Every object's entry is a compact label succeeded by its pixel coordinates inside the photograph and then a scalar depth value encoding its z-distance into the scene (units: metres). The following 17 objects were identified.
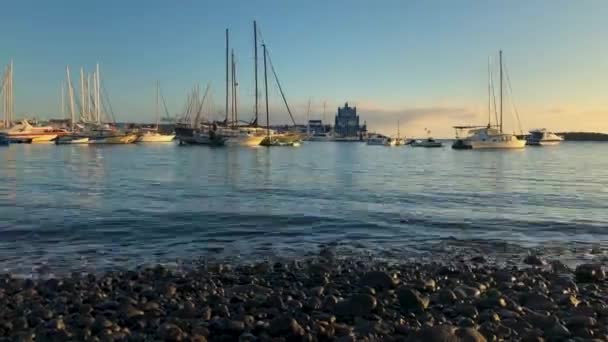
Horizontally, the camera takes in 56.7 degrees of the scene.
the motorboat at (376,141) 145.49
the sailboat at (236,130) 88.88
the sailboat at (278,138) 87.36
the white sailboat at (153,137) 117.88
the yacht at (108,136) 107.25
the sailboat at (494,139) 91.50
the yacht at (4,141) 100.15
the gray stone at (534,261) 11.13
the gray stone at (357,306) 7.35
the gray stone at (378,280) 8.77
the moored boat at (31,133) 109.50
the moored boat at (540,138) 122.38
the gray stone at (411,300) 7.63
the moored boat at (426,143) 118.28
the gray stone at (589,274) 9.57
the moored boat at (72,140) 104.12
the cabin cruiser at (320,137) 190.52
